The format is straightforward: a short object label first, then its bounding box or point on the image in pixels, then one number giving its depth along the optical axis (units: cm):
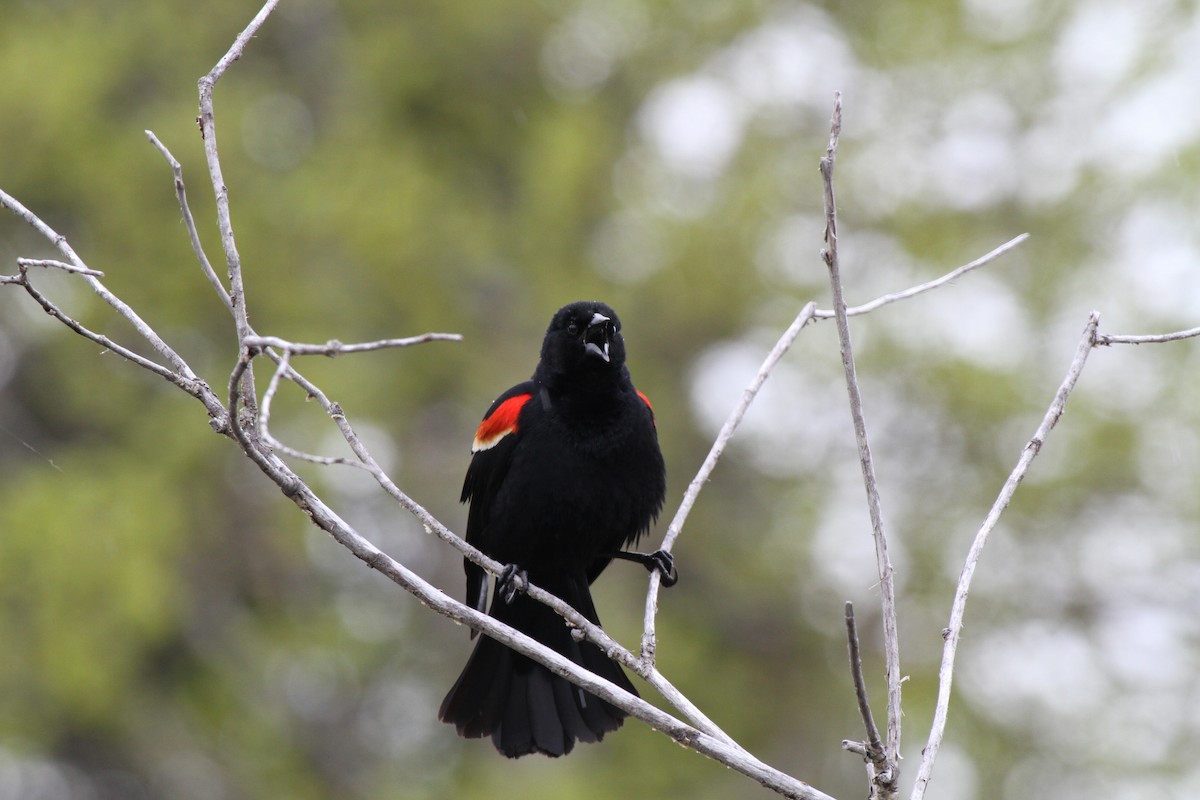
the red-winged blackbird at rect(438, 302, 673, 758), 753
